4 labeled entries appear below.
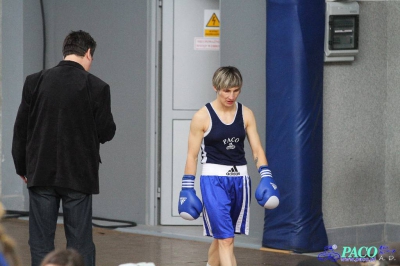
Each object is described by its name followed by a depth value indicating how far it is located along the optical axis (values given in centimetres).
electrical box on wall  1440
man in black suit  966
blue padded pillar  1419
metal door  1752
